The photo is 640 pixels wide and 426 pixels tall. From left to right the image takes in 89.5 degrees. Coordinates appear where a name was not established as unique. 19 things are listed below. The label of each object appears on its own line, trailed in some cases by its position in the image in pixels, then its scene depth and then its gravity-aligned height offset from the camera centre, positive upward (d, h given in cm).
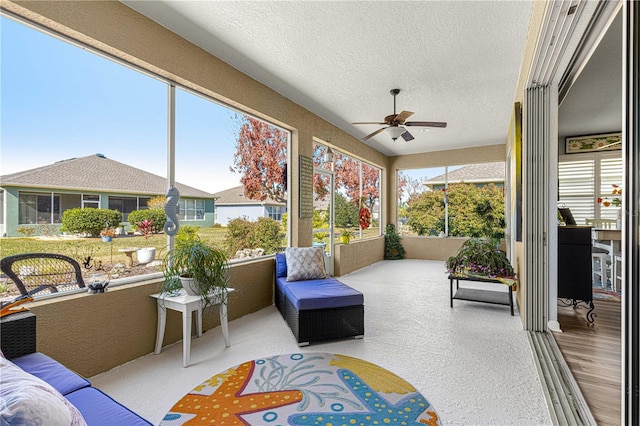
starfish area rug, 196 -125
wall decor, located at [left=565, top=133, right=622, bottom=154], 612 +135
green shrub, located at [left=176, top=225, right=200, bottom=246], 330 -23
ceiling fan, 404 +115
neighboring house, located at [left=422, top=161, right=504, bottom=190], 774 +90
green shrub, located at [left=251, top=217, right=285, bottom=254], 440 -33
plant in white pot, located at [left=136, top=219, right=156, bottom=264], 300 -30
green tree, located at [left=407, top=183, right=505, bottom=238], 764 +2
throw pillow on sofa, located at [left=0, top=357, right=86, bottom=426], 79 -51
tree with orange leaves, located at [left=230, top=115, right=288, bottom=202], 414 +72
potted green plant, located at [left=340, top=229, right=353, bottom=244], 648 -50
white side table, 263 -84
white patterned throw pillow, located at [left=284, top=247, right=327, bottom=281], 382 -62
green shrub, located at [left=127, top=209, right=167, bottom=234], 296 -4
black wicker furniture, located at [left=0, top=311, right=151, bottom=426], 83 -70
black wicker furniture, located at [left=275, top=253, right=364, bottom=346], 302 -97
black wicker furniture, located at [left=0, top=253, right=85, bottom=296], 226 -44
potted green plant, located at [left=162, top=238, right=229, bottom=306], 281 -52
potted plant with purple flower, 395 -63
